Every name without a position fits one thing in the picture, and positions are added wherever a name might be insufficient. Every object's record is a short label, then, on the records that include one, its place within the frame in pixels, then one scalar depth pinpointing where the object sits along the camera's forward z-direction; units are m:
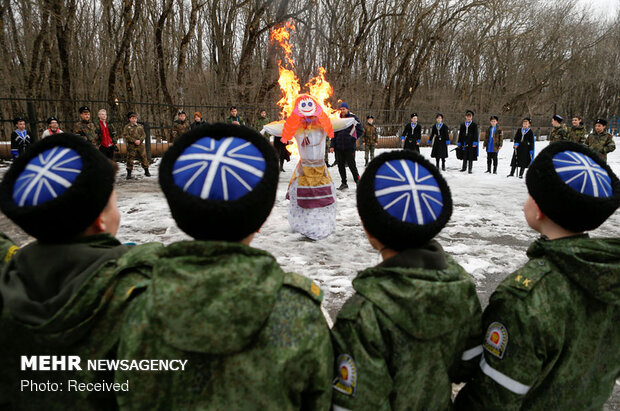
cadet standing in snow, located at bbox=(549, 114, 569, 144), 10.50
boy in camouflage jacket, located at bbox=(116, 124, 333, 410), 1.02
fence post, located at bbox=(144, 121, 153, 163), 12.97
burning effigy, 5.53
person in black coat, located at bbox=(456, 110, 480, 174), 12.27
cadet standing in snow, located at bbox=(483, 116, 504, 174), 12.15
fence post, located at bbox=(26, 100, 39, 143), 10.01
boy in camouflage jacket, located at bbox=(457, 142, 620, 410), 1.32
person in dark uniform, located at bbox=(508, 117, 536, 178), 11.25
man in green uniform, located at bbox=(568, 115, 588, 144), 10.42
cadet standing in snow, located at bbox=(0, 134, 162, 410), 1.11
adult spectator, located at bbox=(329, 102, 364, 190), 9.12
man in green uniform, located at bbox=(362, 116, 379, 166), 13.64
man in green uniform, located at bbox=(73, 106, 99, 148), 9.04
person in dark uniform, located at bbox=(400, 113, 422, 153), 12.65
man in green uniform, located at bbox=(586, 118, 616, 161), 10.22
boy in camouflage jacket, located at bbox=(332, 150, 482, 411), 1.23
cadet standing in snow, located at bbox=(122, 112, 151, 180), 10.40
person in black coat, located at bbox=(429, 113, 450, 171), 12.30
